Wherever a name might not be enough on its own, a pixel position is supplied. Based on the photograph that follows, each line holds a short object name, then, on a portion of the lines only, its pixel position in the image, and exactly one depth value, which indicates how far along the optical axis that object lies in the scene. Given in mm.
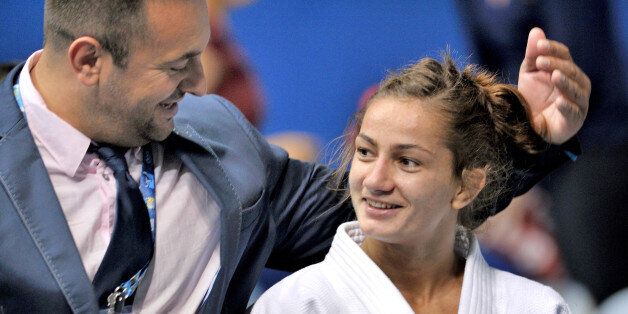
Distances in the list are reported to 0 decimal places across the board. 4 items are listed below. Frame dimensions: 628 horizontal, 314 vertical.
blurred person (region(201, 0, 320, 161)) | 7769
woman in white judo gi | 7099
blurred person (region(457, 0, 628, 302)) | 7751
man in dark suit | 7029
